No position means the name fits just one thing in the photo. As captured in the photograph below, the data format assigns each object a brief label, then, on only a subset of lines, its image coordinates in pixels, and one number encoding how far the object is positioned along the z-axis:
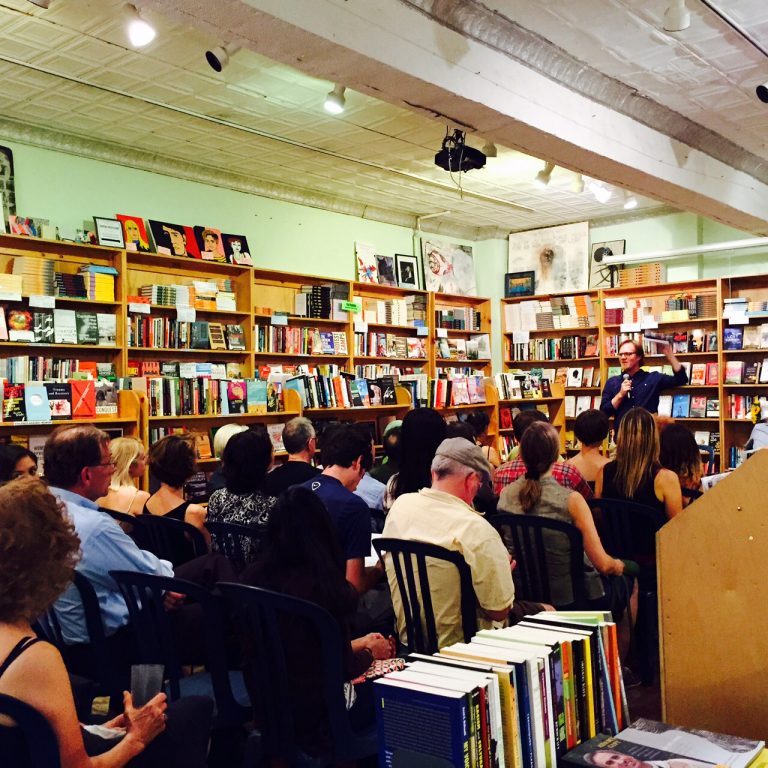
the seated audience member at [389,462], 4.54
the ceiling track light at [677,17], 3.83
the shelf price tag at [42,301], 5.79
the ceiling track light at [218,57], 4.57
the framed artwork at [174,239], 6.70
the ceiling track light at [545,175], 6.77
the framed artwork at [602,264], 9.12
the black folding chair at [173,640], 2.33
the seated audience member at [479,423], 5.93
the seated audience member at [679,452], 4.12
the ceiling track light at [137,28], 4.23
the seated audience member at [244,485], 3.26
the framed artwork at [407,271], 8.98
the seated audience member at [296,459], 3.99
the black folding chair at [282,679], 2.07
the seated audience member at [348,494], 2.98
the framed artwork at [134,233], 6.47
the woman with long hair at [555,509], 3.30
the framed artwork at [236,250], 7.24
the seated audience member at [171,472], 3.61
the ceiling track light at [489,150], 6.32
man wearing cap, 2.57
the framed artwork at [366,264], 8.54
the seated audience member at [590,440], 4.32
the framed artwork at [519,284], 9.66
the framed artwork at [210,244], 7.04
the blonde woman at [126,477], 3.85
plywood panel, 1.71
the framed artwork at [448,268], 9.41
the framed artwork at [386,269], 8.76
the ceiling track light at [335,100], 5.21
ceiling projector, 6.11
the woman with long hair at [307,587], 2.13
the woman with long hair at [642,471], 3.81
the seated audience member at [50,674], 1.50
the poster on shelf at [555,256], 9.38
